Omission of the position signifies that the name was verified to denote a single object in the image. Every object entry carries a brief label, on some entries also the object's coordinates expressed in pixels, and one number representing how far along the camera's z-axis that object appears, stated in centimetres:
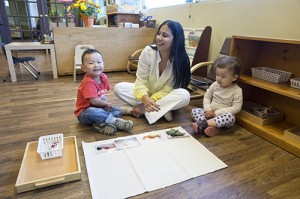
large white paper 103
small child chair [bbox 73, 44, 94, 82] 292
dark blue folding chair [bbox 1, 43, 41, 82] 285
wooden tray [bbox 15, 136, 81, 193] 100
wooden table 269
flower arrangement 304
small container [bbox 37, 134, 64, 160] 117
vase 315
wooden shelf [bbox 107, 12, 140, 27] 370
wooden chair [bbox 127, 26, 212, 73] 238
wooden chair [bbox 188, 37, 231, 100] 214
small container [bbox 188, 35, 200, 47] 262
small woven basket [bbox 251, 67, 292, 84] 159
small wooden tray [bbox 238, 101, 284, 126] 160
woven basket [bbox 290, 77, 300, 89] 144
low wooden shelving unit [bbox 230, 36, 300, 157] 143
